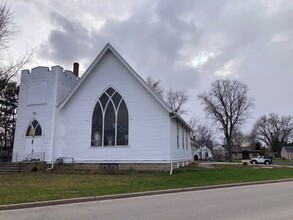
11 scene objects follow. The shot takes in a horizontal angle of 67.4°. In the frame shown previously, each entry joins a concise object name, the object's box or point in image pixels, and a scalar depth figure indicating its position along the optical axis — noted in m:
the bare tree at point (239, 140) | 76.70
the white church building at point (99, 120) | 15.08
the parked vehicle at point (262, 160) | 35.65
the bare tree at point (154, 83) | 36.76
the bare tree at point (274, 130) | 76.19
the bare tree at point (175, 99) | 41.46
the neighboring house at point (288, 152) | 68.39
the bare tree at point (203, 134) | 63.85
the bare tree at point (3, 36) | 11.88
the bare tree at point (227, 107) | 43.49
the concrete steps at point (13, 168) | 15.69
